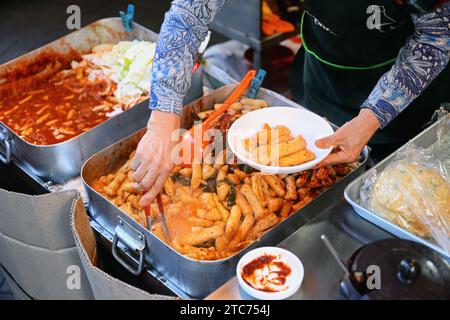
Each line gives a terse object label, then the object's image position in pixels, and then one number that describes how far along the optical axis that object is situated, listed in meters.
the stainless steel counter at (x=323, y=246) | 1.36
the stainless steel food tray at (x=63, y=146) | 2.02
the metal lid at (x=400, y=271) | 1.20
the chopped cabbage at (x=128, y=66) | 2.51
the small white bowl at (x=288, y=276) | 1.31
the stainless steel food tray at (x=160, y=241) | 1.51
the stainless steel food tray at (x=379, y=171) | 1.45
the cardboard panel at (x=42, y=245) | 1.70
